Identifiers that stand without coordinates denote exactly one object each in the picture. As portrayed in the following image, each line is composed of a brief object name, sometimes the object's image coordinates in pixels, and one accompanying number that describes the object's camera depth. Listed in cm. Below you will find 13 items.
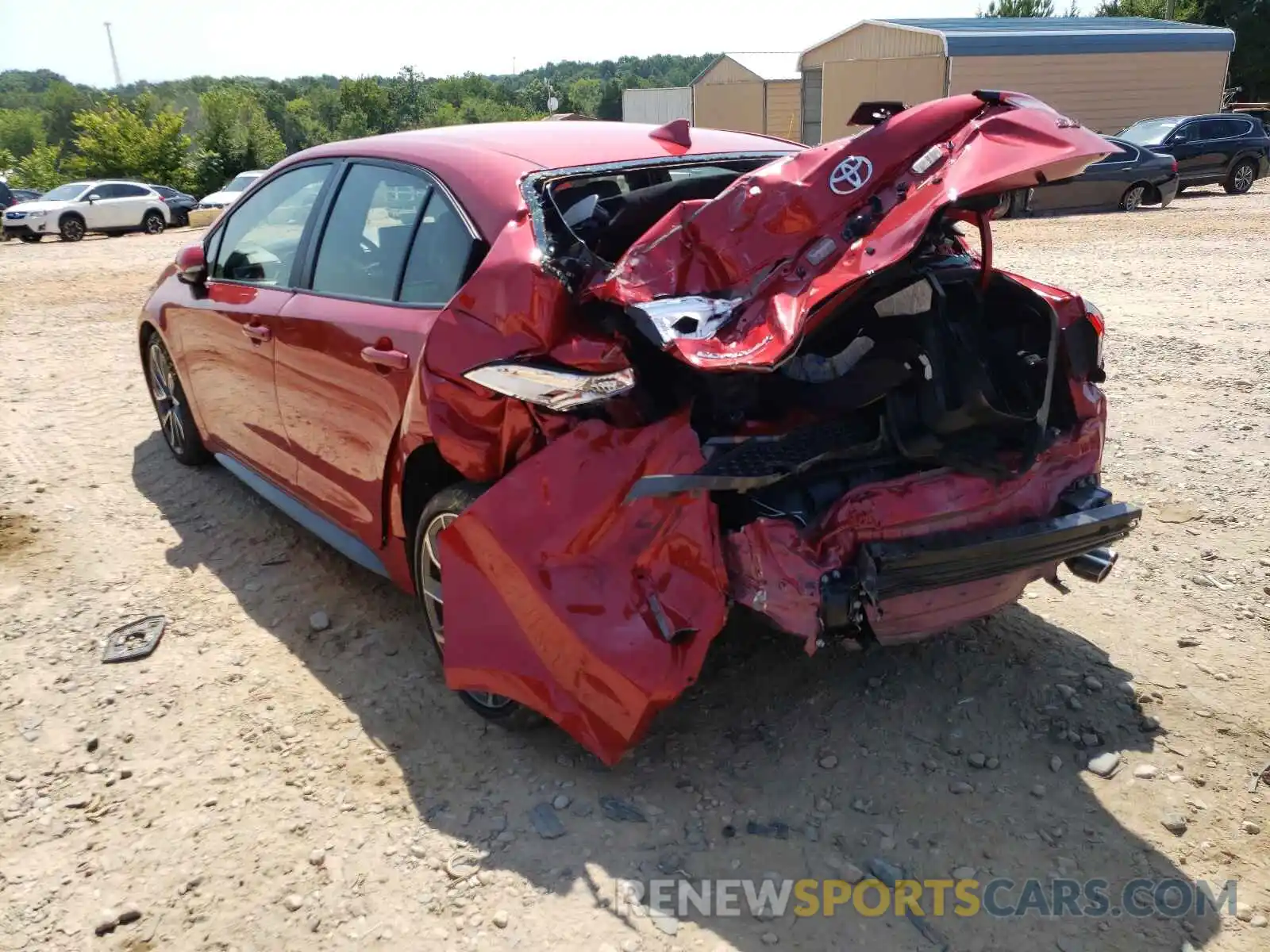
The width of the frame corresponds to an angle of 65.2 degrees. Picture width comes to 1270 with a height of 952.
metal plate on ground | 377
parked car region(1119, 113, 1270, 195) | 1981
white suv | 2370
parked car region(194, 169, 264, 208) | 2553
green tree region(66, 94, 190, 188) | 3950
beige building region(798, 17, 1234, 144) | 2667
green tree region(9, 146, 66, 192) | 5055
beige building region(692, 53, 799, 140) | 3584
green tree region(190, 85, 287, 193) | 4103
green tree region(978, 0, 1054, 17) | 5388
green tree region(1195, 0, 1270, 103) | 3959
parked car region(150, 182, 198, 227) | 2659
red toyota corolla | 249
